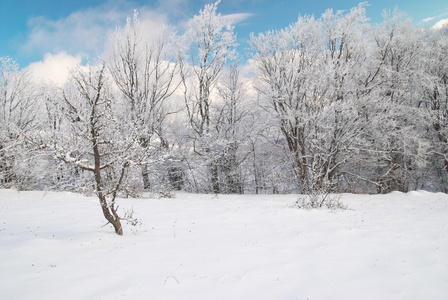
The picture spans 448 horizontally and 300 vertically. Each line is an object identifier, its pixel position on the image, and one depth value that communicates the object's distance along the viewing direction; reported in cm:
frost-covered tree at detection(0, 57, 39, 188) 1708
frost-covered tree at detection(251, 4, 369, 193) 1532
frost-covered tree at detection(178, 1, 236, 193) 1909
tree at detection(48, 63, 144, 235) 550
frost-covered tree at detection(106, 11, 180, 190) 1903
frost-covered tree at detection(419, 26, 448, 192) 1798
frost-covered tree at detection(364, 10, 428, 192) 1697
